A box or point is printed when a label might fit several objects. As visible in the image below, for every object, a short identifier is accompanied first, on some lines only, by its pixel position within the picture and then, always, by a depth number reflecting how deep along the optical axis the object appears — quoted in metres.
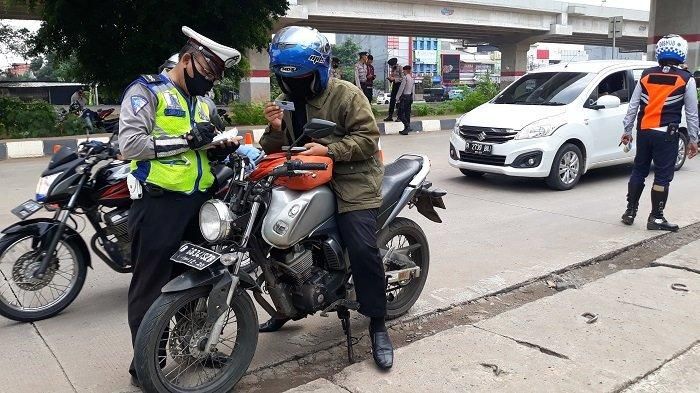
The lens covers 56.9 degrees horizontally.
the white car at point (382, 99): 39.65
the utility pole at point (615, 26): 18.27
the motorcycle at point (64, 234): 4.06
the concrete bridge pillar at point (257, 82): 29.06
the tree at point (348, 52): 69.69
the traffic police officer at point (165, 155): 3.02
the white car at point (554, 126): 8.19
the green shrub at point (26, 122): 14.30
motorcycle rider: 3.20
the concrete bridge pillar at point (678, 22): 23.25
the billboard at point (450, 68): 91.60
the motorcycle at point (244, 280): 2.85
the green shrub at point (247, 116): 17.81
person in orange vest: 6.22
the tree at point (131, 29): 13.86
